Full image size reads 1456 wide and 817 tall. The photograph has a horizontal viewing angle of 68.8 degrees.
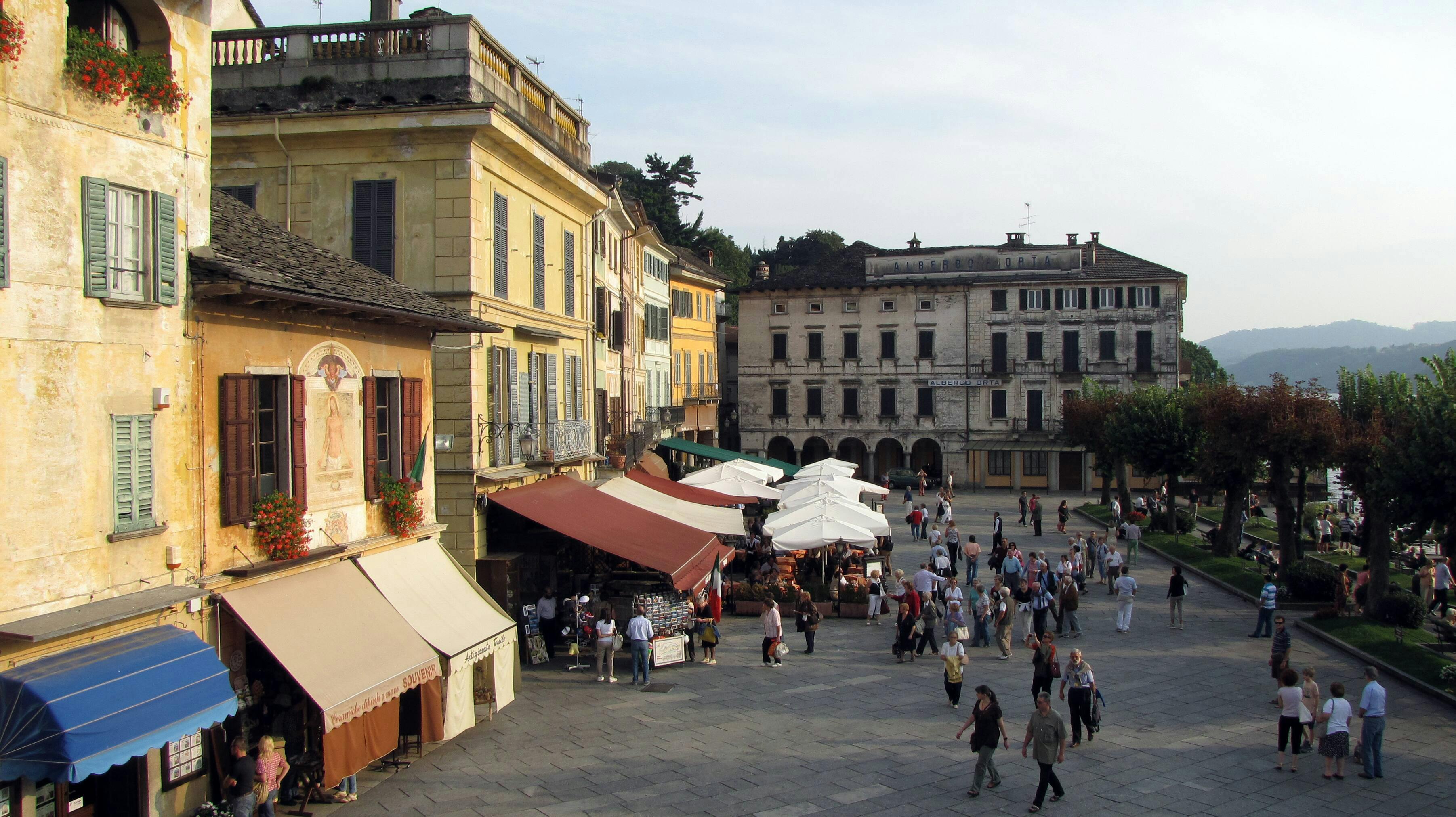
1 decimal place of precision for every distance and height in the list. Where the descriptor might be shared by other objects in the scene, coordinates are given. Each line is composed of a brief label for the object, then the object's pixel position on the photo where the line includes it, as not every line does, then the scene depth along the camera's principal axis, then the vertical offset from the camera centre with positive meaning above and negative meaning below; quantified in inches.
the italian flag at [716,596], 875.4 -146.6
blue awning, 343.3 -96.8
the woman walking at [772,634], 762.2 -154.9
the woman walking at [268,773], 449.4 -148.4
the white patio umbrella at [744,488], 1201.4 -78.9
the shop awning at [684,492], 1103.0 -75.4
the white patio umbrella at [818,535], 921.5 -102.5
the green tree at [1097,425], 1715.1 -15.3
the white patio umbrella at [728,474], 1270.9 -66.4
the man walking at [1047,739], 480.1 -146.8
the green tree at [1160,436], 1517.0 -29.8
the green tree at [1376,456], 791.7 -34.7
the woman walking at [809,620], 813.2 -154.8
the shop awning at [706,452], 1667.1 -50.4
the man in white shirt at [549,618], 792.3 -147.3
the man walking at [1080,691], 574.9 -148.4
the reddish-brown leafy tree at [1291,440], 1019.9 -24.3
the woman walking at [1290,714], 542.0 -153.5
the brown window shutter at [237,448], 465.7 -10.6
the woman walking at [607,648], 714.2 -153.1
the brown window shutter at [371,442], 590.2 -10.7
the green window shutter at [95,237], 394.3 +70.3
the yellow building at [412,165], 738.2 +183.2
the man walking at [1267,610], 827.4 -153.4
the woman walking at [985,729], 493.4 -145.5
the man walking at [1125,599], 863.1 -150.6
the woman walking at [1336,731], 525.3 -157.0
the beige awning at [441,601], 563.8 -101.8
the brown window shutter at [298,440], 515.5 -8.2
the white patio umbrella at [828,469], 1496.1 -73.3
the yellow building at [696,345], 2133.4 +160.9
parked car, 2247.8 -127.8
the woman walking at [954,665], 645.3 -150.7
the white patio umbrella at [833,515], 979.9 -91.6
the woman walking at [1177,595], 880.3 -149.7
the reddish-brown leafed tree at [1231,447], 1067.3 -33.0
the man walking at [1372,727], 522.6 -155.1
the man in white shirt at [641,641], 709.3 -147.7
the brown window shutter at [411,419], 629.9 +1.8
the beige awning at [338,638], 457.1 -100.3
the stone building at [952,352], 2241.6 +142.6
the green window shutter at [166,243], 425.7 +73.4
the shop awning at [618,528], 744.3 -80.7
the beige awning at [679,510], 948.0 -83.4
